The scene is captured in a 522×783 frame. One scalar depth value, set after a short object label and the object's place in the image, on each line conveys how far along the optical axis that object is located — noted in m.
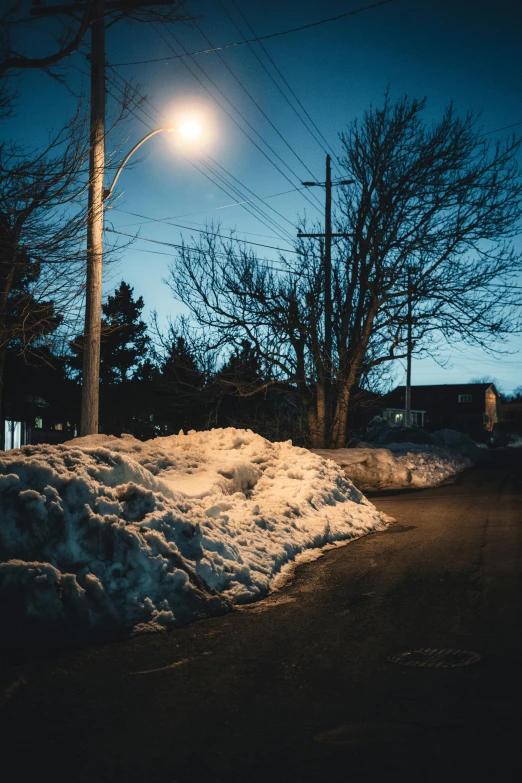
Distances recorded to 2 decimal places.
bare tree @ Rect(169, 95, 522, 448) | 22.06
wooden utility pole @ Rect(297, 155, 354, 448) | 21.69
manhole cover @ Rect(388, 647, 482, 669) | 4.82
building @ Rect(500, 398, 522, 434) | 100.22
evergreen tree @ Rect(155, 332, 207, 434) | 23.22
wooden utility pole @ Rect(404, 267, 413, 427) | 37.72
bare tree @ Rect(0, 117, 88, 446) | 9.39
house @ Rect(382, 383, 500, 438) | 78.44
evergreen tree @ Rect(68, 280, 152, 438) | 43.00
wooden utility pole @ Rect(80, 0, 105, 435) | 11.08
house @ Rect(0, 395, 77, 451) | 34.34
